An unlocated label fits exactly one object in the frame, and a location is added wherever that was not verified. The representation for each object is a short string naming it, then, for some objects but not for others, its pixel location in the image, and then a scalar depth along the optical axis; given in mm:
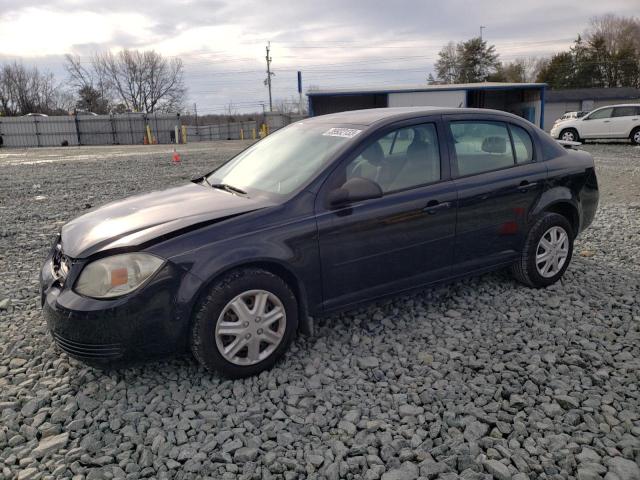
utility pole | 61281
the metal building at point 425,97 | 28000
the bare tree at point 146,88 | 71375
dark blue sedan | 2943
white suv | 21422
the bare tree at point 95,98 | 67875
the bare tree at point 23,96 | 64000
